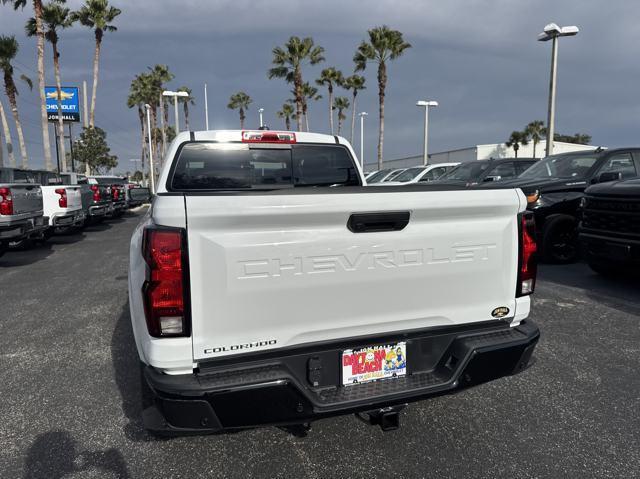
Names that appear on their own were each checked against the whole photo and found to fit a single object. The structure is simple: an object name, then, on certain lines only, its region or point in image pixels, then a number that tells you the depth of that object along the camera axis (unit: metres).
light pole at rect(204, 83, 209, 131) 48.88
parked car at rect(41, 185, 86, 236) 10.59
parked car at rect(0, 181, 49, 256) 7.85
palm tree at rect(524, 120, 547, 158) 58.28
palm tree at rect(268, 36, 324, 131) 34.41
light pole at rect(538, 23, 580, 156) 15.93
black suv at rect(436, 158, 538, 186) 12.16
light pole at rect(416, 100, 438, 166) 30.52
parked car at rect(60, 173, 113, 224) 13.82
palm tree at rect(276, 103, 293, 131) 61.25
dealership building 59.34
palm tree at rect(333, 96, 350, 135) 61.12
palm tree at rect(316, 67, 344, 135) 45.94
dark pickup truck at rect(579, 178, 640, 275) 5.61
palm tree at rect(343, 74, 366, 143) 46.00
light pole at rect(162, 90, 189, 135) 27.97
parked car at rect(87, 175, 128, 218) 15.98
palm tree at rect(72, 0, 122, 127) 32.28
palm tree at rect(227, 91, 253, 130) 61.72
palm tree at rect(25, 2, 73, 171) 27.83
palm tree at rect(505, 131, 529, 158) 58.88
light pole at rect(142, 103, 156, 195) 34.82
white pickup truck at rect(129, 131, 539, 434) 1.98
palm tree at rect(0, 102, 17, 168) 33.19
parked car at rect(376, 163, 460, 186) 16.33
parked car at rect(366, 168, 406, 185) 19.24
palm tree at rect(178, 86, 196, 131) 55.94
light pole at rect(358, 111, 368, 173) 51.78
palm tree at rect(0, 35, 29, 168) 28.39
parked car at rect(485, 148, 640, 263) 7.62
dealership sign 47.75
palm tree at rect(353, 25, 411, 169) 31.27
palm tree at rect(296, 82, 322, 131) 50.75
